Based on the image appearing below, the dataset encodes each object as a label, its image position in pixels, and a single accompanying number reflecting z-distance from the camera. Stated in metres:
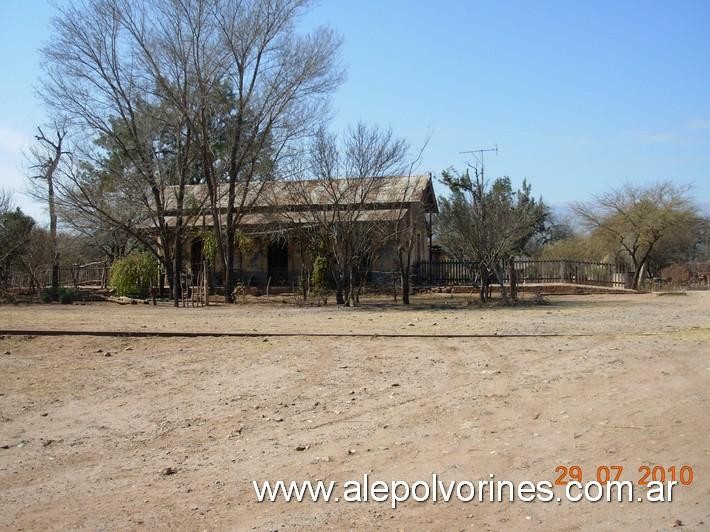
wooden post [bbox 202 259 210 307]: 25.72
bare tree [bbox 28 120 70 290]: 29.30
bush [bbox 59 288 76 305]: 28.81
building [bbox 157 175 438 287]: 24.05
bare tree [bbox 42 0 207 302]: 26.61
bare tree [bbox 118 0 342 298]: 25.82
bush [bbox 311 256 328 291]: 31.39
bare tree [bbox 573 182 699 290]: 38.62
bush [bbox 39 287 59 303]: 29.02
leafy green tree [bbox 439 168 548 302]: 24.06
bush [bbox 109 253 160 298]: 30.05
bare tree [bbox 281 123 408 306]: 23.84
